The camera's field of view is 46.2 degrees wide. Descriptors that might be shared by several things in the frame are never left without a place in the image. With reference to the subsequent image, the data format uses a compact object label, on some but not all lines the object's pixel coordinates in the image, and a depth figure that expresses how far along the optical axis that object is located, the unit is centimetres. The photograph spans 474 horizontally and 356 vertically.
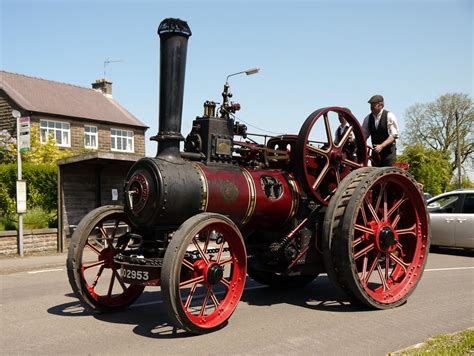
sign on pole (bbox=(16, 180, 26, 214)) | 1276
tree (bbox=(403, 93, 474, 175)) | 4566
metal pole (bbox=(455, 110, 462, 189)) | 3444
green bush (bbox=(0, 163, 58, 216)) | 1566
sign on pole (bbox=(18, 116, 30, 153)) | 1296
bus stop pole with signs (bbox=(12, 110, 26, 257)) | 1277
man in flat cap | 755
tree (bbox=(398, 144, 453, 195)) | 3500
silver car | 1251
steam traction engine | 537
